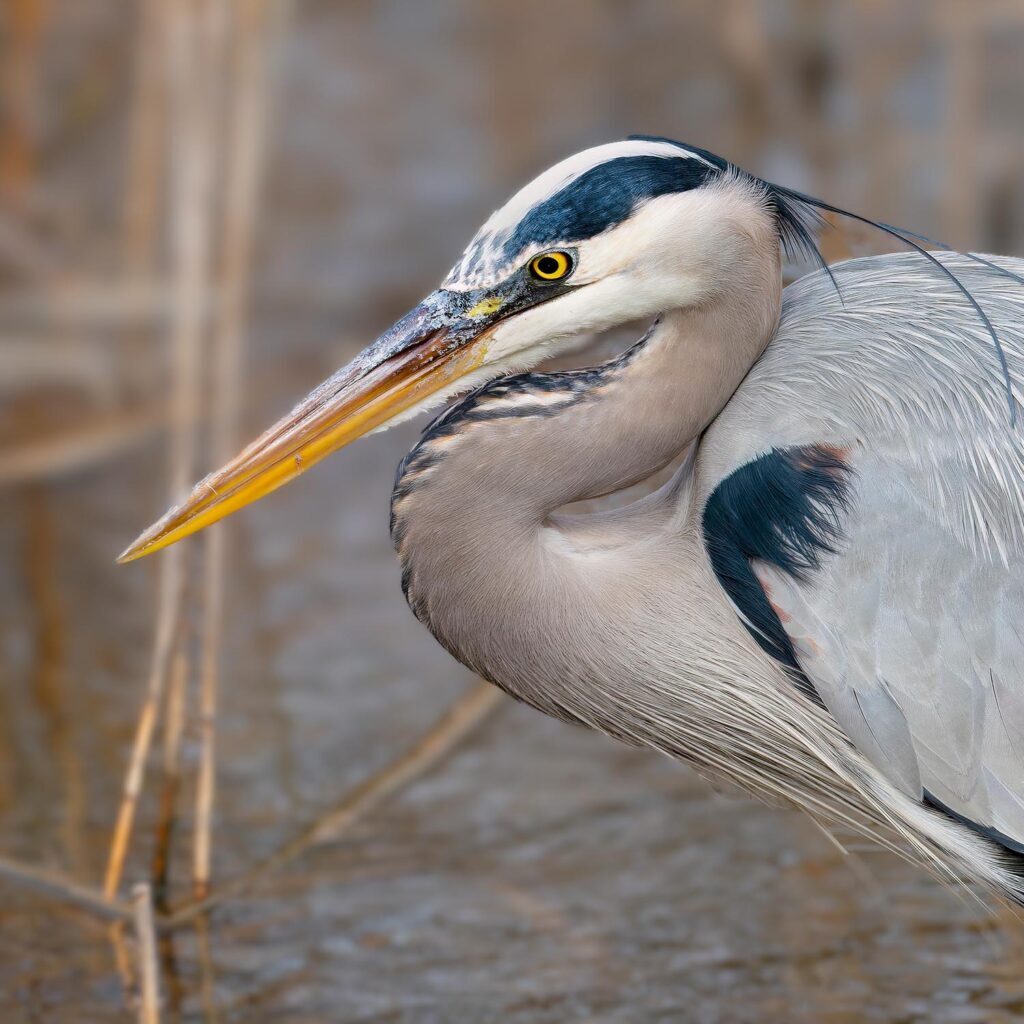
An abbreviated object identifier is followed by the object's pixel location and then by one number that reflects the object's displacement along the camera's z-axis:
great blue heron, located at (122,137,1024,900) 4.75
